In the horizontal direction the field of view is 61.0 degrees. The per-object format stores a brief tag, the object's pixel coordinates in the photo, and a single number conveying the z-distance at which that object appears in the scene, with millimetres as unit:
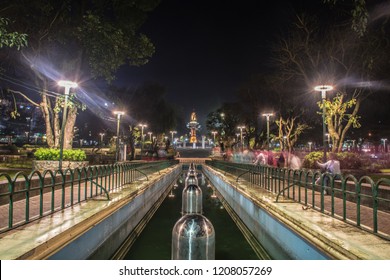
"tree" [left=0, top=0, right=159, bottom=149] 18441
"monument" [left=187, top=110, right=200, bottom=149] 119375
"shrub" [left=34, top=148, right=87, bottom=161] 18359
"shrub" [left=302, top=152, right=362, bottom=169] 20047
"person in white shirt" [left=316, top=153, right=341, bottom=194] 12787
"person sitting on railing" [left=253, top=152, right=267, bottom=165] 22562
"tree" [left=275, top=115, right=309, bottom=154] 39356
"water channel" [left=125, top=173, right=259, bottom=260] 9089
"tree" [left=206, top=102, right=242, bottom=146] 56978
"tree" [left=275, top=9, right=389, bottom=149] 21172
